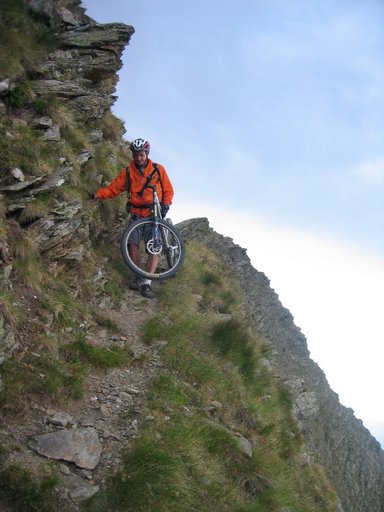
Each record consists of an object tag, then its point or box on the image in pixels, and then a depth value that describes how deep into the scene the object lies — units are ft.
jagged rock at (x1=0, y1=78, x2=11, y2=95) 32.32
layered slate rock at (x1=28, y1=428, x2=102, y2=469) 16.22
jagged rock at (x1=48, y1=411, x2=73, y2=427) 17.71
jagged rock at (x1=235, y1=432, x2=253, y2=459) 21.68
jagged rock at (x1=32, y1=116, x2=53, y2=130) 33.19
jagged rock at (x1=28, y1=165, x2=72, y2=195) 28.09
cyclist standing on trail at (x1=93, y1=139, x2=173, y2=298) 33.71
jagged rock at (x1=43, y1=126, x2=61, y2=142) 32.35
